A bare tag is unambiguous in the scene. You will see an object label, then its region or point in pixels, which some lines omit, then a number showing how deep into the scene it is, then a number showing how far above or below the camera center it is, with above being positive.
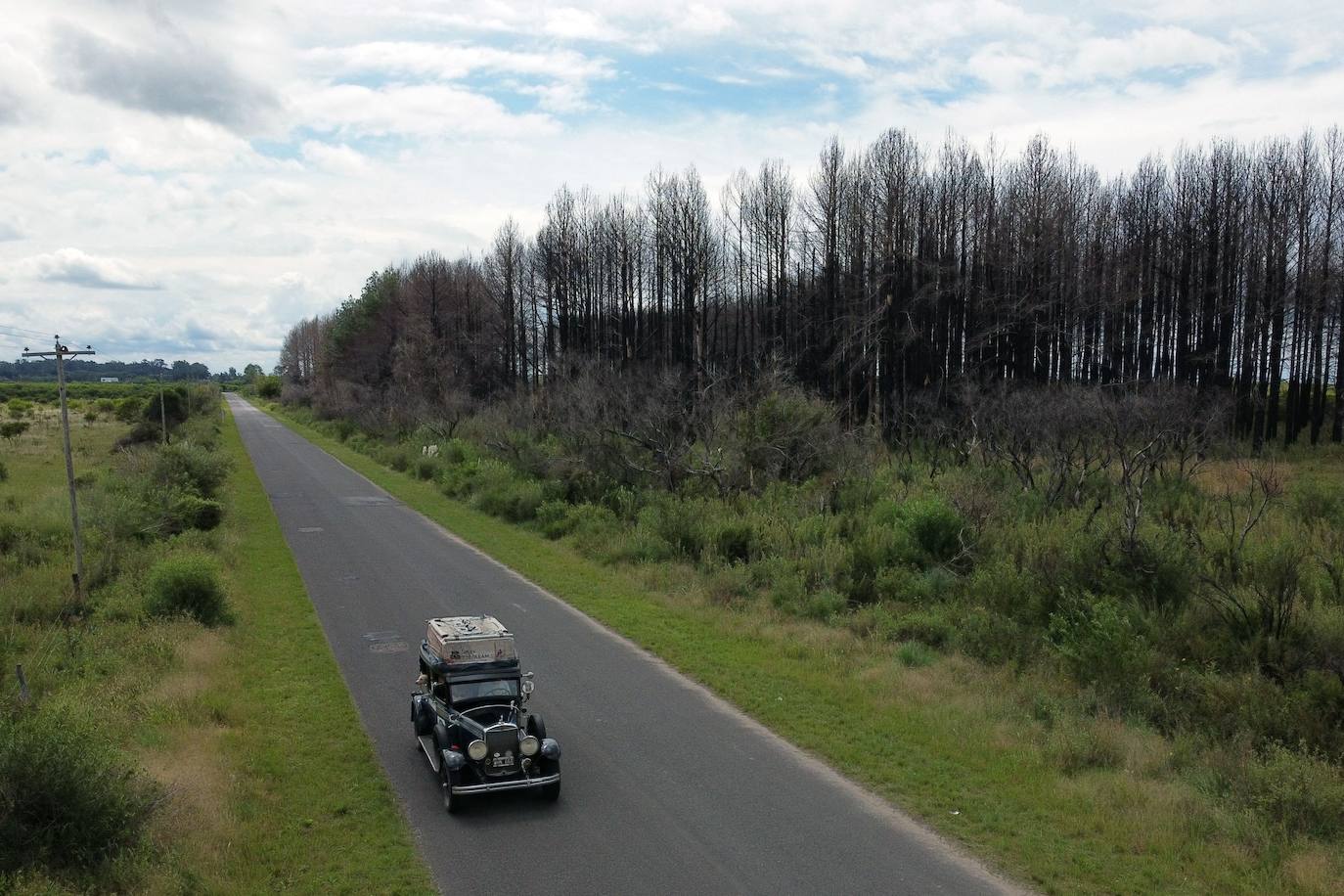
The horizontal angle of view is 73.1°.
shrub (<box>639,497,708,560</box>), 21.08 -3.53
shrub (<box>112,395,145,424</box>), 70.25 -2.40
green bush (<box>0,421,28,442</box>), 56.88 -3.11
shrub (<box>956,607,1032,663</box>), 13.87 -4.12
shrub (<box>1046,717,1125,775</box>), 9.88 -4.13
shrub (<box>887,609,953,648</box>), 14.87 -4.20
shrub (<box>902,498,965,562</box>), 18.80 -3.21
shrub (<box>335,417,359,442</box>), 65.65 -3.69
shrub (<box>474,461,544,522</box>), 27.73 -3.73
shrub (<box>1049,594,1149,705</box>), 11.99 -3.79
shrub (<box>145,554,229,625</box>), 15.34 -3.62
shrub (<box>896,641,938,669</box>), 13.75 -4.28
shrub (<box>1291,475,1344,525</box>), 20.93 -3.12
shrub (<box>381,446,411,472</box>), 44.12 -3.99
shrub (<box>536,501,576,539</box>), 24.84 -3.96
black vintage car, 8.70 -3.44
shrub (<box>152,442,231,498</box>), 26.86 -2.74
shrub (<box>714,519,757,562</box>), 20.56 -3.72
